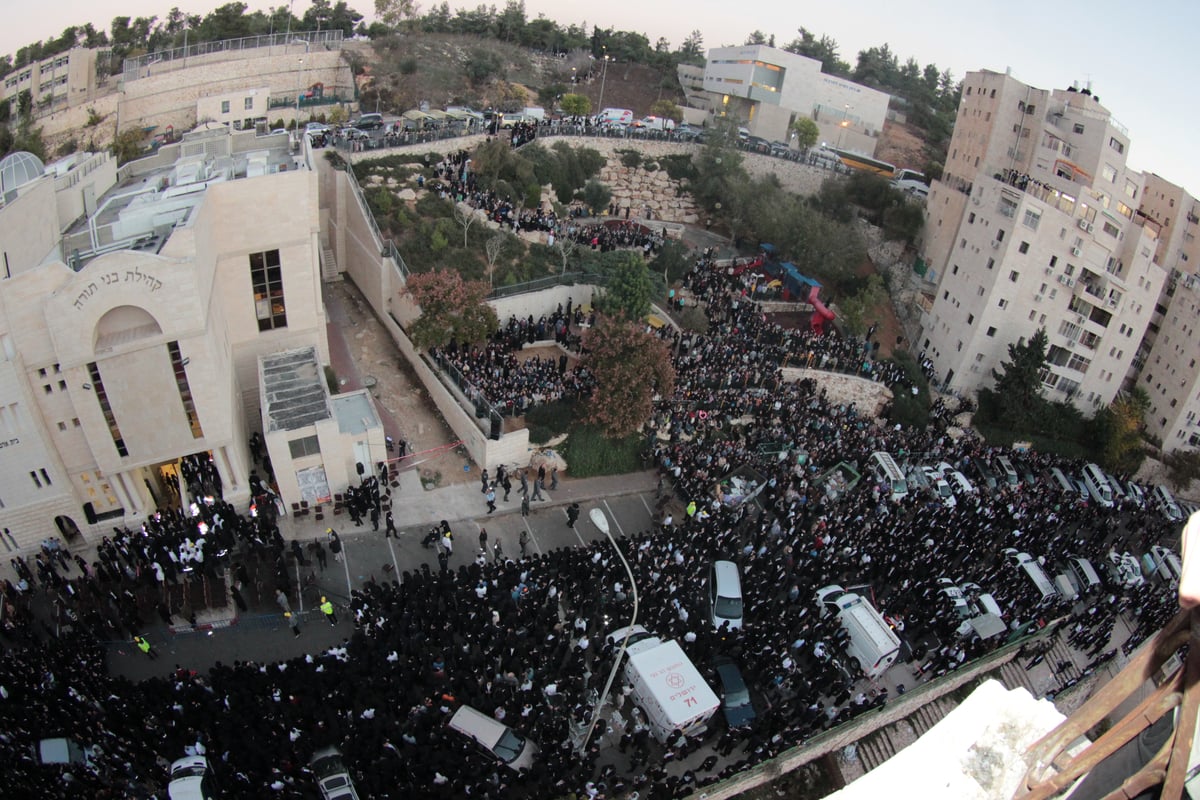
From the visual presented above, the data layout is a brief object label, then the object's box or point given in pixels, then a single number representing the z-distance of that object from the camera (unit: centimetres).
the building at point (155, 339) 1716
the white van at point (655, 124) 4847
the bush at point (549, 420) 2502
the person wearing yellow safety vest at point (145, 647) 1638
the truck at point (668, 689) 1617
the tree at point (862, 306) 3459
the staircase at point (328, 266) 3198
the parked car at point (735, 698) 1696
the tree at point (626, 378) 2445
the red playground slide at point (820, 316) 3547
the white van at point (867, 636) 1883
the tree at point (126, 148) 3425
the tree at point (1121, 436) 3297
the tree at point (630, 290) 2861
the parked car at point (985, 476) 2823
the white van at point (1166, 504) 3052
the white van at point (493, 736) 1491
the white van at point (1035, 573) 2227
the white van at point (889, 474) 2607
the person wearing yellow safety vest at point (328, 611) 1744
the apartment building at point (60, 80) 4000
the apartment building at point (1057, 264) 3244
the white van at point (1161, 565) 2614
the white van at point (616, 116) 4812
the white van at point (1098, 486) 2948
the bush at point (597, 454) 2530
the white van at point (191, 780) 1321
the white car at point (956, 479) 2719
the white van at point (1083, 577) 2352
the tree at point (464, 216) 3164
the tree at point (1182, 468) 3356
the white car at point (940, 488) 2624
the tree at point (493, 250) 2981
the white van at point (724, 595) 1930
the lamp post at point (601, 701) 1327
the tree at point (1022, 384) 3212
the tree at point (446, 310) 2505
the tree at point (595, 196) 3950
